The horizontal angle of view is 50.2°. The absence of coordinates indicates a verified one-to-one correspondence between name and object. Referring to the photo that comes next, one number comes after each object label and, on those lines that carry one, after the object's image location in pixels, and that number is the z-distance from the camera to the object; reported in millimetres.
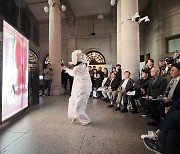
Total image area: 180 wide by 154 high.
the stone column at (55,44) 11930
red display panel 4383
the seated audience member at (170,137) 2105
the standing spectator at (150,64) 6184
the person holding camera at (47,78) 11344
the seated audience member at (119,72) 8044
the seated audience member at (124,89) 6418
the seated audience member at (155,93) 4835
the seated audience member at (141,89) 5920
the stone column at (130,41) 7055
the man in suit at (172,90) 3905
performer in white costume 4703
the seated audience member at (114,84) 7691
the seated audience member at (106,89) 8800
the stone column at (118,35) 11234
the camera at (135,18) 6820
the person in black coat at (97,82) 10438
